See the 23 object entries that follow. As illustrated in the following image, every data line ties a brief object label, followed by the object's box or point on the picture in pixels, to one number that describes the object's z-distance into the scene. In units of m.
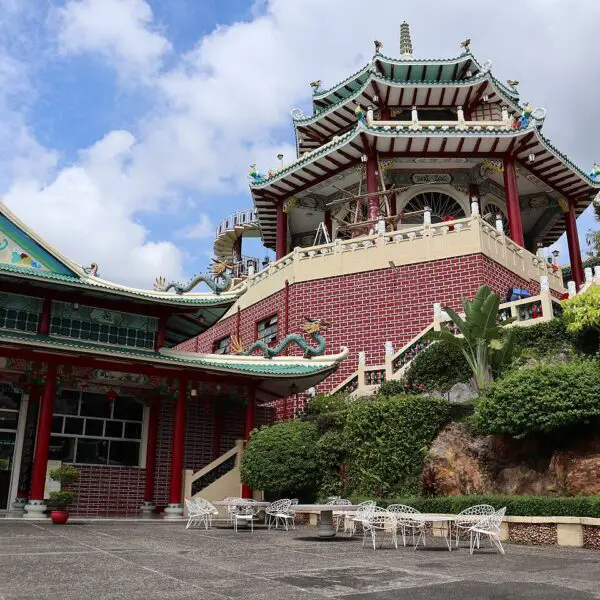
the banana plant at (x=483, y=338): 15.02
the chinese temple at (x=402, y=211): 21.84
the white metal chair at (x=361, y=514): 11.19
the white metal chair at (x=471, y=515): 10.48
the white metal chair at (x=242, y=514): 13.46
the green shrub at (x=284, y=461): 15.16
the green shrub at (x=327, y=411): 16.83
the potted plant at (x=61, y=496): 13.27
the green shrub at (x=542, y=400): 11.77
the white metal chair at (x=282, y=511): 13.78
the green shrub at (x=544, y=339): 16.12
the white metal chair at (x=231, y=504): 13.49
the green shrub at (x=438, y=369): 16.80
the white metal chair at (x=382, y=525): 10.82
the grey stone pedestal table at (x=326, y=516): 11.95
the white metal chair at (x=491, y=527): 9.88
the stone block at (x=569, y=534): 10.67
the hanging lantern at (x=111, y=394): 16.64
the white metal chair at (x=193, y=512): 14.01
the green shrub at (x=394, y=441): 14.48
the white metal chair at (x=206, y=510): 13.98
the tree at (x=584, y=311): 15.47
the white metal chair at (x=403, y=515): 10.98
